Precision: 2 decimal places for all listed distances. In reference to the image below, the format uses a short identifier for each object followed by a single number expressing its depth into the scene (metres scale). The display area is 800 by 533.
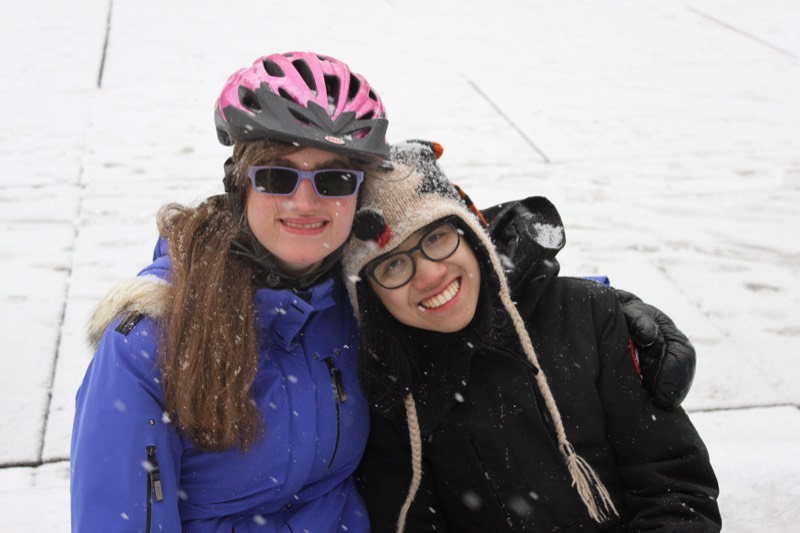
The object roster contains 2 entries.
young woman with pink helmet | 2.18
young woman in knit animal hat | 2.45
